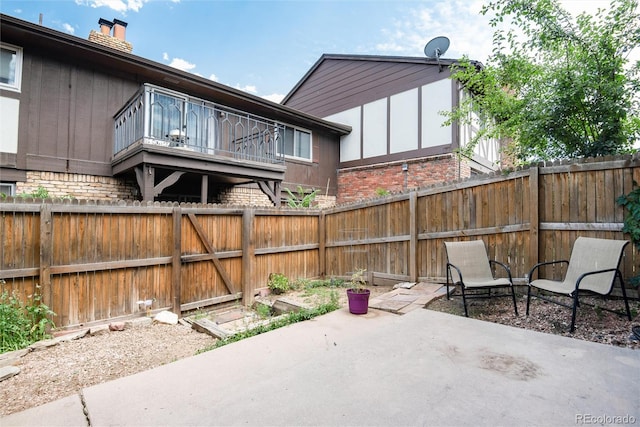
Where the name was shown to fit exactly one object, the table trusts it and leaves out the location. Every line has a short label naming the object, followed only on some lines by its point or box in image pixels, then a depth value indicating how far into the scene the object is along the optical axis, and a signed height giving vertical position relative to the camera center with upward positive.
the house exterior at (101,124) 6.52 +2.26
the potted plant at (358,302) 4.11 -1.04
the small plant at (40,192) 5.94 +0.56
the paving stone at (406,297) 4.61 -1.13
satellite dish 11.11 +6.27
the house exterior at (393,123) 10.73 +3.70
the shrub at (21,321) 3.38 -1.15
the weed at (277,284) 6.56 -1.30
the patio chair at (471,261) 4.40 -0.55
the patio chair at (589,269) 3.35 -0.52
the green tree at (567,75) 4.45 +2.28
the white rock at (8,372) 2.76 -1.35
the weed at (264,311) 5.28 -1.53
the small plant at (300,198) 9.46 +0.77
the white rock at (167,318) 4.60 -1.43
